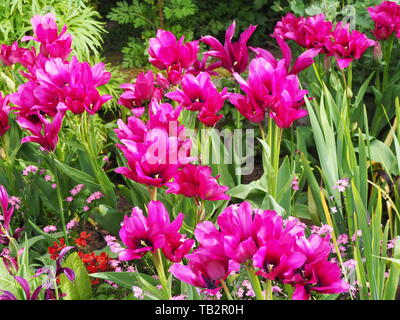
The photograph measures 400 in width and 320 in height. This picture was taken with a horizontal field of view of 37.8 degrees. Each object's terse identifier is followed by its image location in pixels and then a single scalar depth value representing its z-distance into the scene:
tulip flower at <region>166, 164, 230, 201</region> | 1.34
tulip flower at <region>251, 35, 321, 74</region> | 1.61
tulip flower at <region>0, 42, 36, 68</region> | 1.95
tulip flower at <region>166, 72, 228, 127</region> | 1.61
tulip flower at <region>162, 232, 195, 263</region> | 1.15
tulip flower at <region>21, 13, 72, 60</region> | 1.91
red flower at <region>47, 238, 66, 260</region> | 1.77
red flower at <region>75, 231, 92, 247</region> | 1.96
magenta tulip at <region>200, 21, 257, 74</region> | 1.71
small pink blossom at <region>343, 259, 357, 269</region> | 1.47
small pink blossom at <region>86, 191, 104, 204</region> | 1.91
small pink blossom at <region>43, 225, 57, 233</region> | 1.89
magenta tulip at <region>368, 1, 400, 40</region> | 2.21
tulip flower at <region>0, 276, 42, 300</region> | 1.12
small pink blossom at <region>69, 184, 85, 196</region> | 2.01
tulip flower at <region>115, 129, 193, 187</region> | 1.25
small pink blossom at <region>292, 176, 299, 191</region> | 1.89
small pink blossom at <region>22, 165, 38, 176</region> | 1.99
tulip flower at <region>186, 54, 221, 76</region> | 1.85
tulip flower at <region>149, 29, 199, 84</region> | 1.79
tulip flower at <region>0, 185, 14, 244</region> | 1.34
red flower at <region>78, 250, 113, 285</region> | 1.81
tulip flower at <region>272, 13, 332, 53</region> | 2.04
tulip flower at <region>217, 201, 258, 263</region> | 0.93
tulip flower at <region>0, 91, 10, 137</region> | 1.77
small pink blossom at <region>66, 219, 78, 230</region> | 1.95
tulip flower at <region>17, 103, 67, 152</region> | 1.56
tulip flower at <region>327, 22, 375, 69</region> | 2.04
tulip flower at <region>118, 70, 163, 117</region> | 1.74
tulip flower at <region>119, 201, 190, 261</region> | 1.12
